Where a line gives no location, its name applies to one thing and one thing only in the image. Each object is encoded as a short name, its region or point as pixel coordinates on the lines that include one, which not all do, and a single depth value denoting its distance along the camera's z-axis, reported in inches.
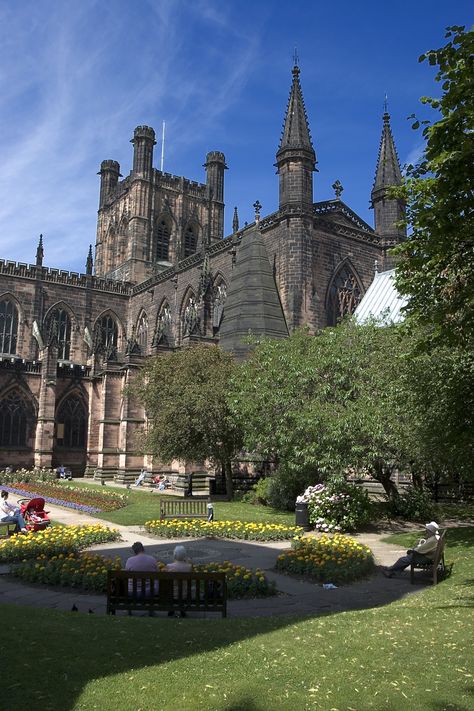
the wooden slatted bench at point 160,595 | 323.6
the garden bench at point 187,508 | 727.2
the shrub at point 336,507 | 673.6
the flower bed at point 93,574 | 386.0
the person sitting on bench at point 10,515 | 586.9
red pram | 613.3
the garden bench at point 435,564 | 427.2
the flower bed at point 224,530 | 614.5
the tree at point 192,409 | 991.6
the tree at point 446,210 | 354.6
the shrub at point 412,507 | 785.6
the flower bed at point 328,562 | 434.3
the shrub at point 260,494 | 959.6
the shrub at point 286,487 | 834.8
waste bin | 676.7
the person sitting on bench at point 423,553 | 438.3
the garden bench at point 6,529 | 582.2
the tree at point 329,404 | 692.1
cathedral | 1427.2
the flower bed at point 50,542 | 475.5
